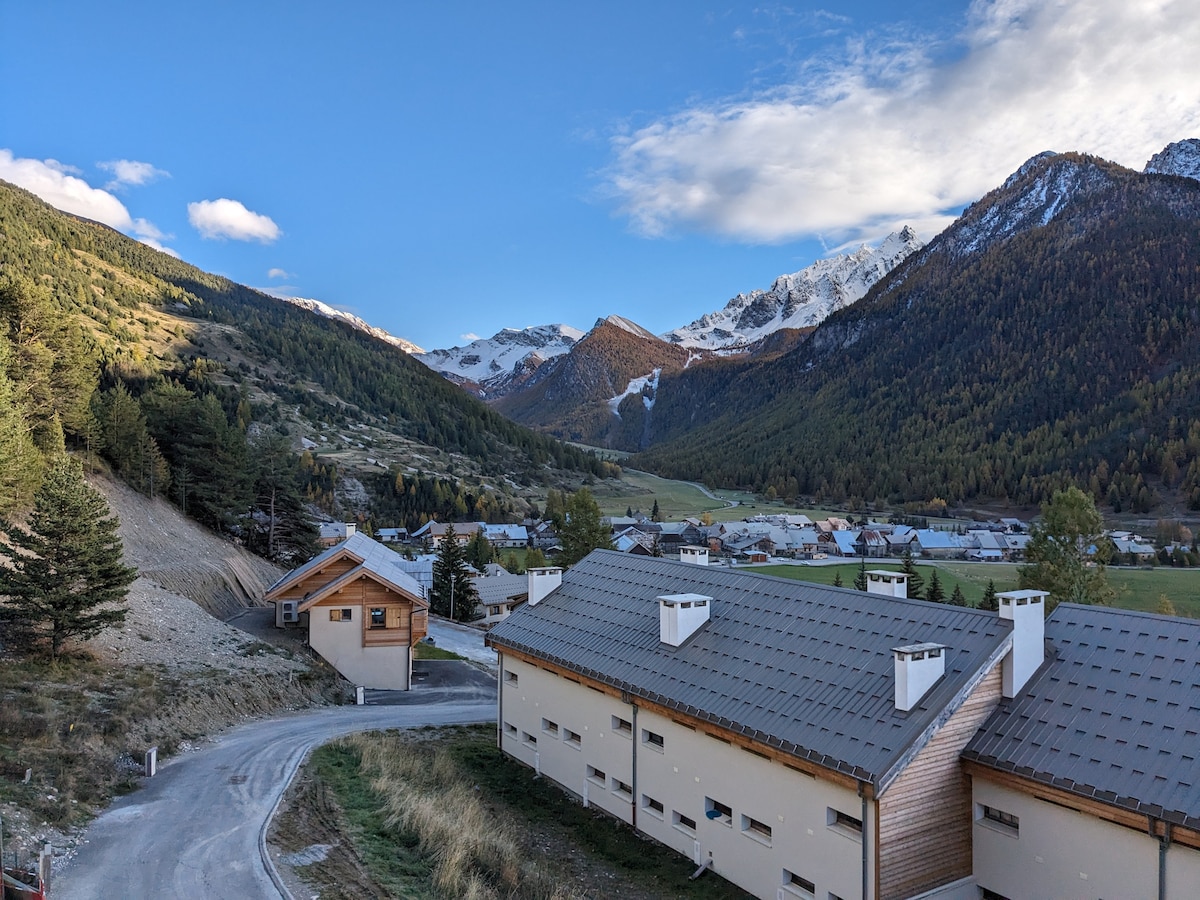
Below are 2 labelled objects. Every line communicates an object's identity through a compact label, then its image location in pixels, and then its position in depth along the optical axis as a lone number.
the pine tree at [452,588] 62.47
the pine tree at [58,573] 22.81
